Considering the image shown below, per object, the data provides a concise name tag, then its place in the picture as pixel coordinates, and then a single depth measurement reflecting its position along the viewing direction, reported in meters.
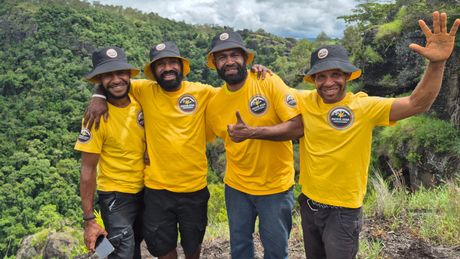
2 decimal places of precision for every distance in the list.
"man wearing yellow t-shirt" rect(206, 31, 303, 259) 2.94
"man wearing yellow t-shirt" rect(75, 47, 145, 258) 3.10
